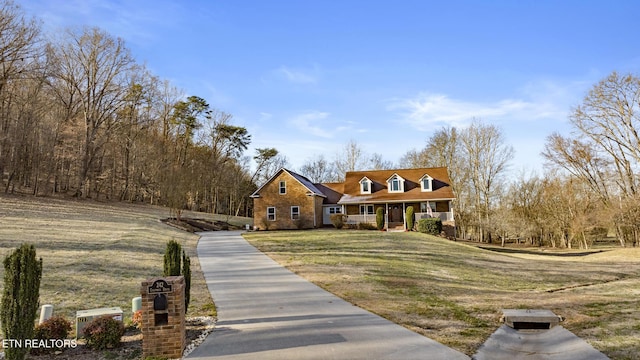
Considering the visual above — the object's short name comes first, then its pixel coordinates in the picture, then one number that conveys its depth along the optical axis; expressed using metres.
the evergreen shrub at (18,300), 5.46
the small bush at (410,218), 32.88
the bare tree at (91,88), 35.09
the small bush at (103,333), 6.15
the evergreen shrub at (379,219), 33.22
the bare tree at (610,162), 31.16
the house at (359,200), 34.50
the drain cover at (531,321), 7.75
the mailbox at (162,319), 5.91
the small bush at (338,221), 33.91
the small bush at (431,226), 31.39
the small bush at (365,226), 33.71
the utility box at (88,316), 6.51
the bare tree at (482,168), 44.69
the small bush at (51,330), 6.05
